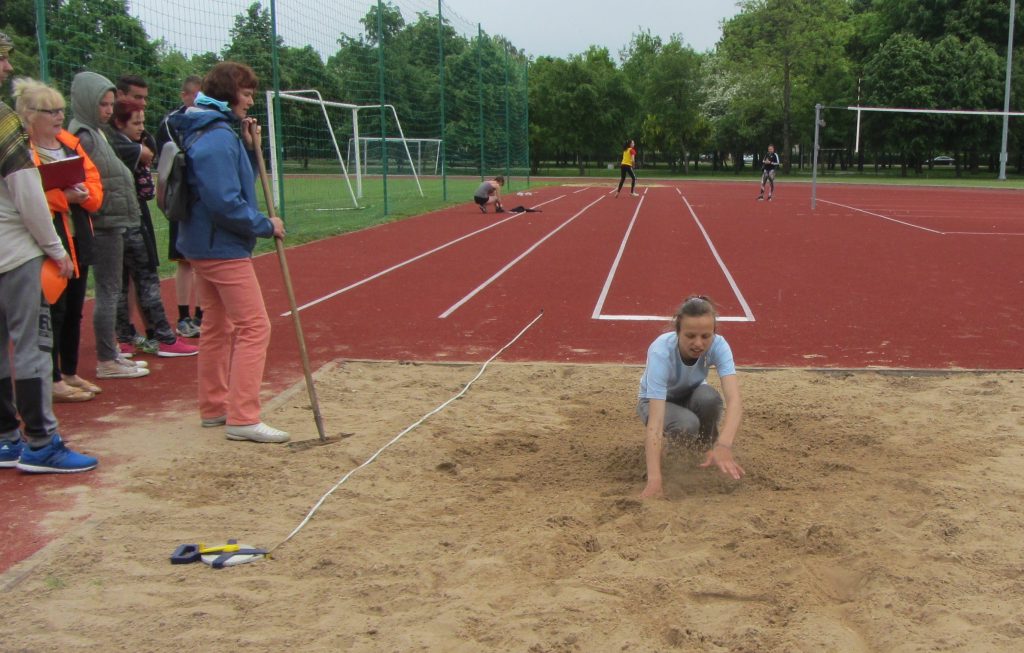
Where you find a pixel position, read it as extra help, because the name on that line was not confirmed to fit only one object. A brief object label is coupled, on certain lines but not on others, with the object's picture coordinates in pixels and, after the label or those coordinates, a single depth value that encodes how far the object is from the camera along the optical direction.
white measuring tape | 3.57
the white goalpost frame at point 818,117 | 20.35
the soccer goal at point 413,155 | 30.73
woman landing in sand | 3.80
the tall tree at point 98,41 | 9.62
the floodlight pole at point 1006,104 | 39.56
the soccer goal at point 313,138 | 16.23
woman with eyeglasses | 4.39
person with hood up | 5.67
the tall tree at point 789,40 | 55.59
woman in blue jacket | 4.45
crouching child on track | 20.67
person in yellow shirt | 27.94
